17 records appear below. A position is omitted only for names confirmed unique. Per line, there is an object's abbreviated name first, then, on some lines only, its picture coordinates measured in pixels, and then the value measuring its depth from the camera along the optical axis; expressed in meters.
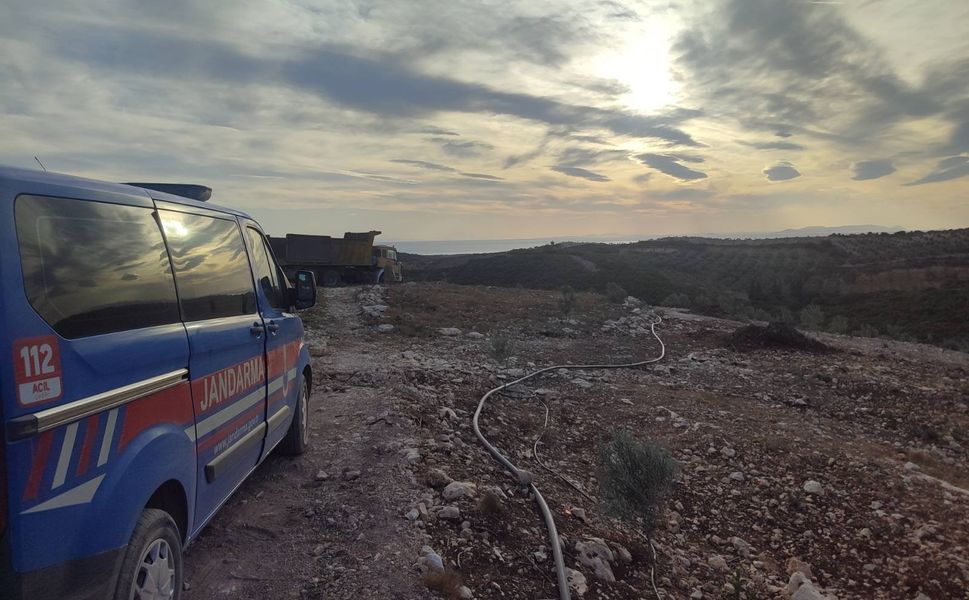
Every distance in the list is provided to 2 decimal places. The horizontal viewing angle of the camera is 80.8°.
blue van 1.86
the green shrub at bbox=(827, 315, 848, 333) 21.12
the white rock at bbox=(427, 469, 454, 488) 4.79
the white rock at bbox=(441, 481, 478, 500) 4.60
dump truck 29.27
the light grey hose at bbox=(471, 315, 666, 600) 3.66
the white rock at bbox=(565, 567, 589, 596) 3.79
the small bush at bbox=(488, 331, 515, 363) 11.70
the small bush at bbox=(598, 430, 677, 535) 4.74
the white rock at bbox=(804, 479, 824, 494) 6.04
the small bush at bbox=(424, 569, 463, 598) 3.32
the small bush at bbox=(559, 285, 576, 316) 20.86
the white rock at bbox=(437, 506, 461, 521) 4.26
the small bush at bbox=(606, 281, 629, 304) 26.59
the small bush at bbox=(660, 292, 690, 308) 28.09
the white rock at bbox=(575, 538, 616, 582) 4.16
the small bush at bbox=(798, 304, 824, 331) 23.08
